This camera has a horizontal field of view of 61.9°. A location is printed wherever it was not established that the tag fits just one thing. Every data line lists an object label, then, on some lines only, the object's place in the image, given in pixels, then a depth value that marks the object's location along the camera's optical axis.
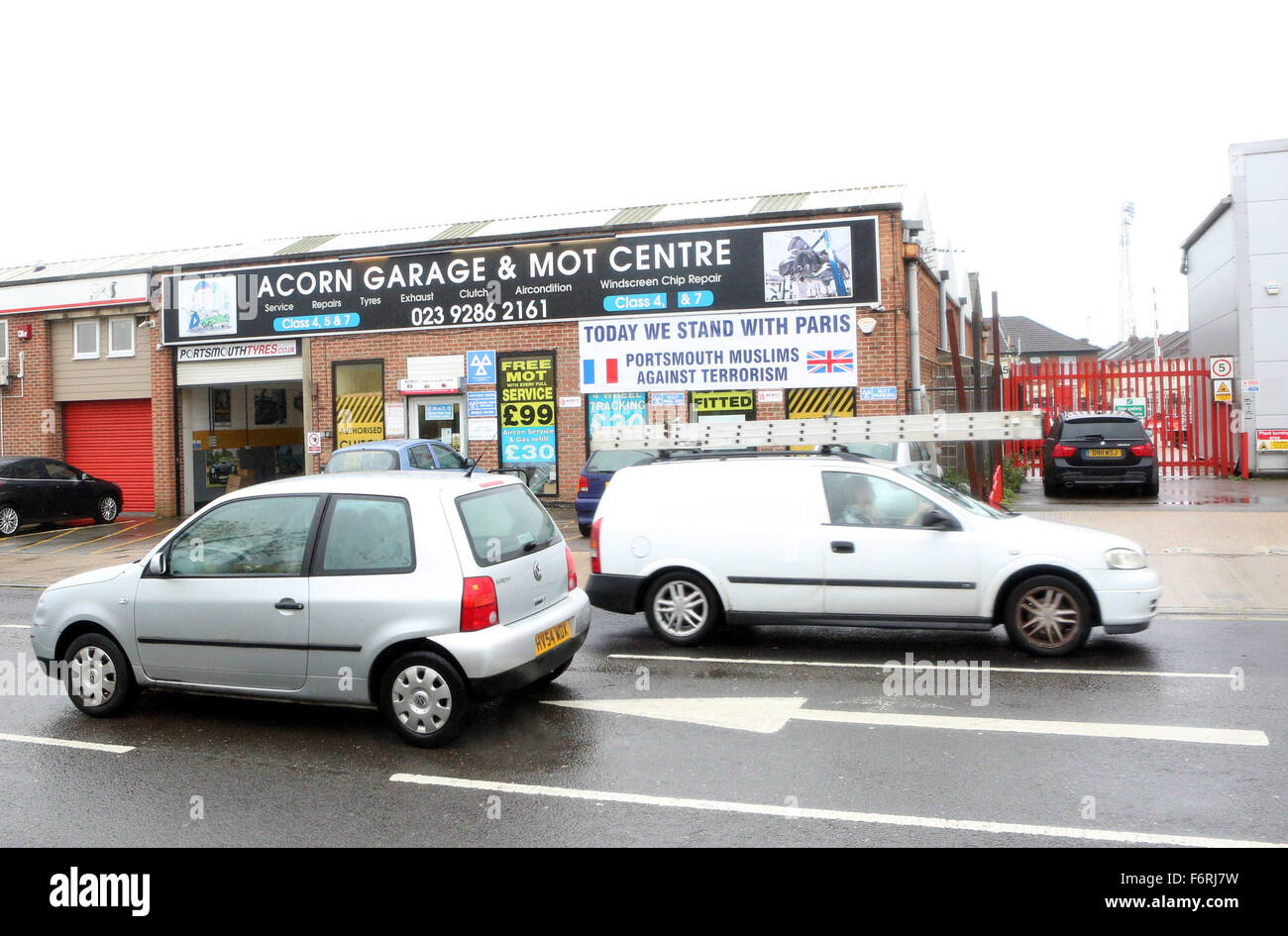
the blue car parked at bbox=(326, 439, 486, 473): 16.56
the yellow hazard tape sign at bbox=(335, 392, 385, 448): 21.39
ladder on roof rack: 8.48
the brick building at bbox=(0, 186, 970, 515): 18.70
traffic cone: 14.96
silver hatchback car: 6.00
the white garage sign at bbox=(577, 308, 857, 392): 18.67
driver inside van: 8.23
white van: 7.73
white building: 21.14
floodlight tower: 67.19
